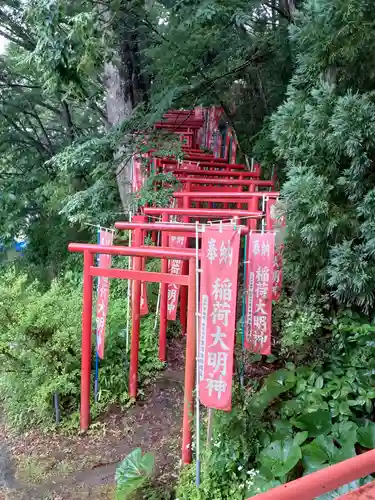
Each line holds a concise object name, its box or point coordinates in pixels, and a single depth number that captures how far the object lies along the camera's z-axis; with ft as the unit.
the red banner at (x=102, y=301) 14.82
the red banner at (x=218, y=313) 9.84
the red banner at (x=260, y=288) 12.78
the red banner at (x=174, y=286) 17.93
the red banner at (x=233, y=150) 27.61
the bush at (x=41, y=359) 14.61
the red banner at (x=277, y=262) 13.40
